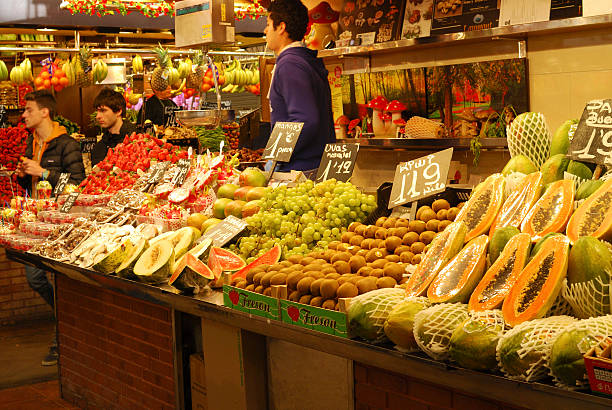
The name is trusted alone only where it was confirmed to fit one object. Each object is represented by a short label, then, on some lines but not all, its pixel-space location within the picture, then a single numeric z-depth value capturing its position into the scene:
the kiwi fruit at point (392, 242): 2.73
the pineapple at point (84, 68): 8.19
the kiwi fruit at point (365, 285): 2.39
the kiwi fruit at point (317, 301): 2.47
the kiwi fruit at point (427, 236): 2.71
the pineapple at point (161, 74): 7.41
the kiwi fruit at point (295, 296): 2.55
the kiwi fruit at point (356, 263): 2.65
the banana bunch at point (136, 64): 10.04
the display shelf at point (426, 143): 5.38
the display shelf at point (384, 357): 1.75
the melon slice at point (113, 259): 3.66
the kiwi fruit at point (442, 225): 2.74
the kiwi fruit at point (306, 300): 2.51
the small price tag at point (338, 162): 3.61
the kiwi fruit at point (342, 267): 2.62
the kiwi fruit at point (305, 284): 2.52
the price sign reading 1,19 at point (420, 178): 2.88
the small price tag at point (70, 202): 4.88
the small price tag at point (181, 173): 4.47
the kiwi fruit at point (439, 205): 2.89
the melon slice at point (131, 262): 3.57
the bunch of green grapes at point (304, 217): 3.22
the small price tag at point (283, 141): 3.96
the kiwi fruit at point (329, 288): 2.42
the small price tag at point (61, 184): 5.56
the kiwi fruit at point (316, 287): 2.47
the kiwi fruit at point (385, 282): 2.43
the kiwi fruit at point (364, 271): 2.56
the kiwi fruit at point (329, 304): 2.41
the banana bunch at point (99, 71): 8.84
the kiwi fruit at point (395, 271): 2.51
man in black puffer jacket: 6.40
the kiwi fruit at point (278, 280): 2.62
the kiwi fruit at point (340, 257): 2.72
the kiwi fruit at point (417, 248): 2.68
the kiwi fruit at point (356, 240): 2.90
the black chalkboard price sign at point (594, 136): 2.34
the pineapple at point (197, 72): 7.11
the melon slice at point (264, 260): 3.03
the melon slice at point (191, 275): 3.10
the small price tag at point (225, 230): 3.47
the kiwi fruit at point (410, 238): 2.74
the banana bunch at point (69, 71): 8.66
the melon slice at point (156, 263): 3.35
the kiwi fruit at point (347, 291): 2.37
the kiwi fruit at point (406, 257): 2.63
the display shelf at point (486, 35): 4.75
